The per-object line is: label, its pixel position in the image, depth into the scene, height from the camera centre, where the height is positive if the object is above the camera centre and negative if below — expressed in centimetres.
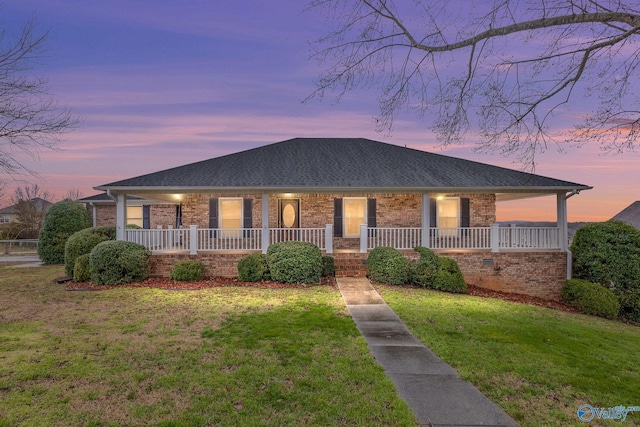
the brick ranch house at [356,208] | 1229 +43
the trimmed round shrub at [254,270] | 1136 -183
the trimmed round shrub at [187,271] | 1150 -189
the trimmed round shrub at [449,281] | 1076 -213
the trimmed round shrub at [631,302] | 1087 -289
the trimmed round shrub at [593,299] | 1051 -276
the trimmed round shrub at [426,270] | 1100 -180
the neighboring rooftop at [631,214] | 2476 +14
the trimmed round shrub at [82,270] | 1145 -181
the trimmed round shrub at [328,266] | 1189 -180
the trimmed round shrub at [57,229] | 1748 -59
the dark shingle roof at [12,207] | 4681 +178
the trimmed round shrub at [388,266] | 1110 -171
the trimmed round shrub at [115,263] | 1099 -154
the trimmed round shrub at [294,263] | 1096 -154
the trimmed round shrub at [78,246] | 1250 -107
